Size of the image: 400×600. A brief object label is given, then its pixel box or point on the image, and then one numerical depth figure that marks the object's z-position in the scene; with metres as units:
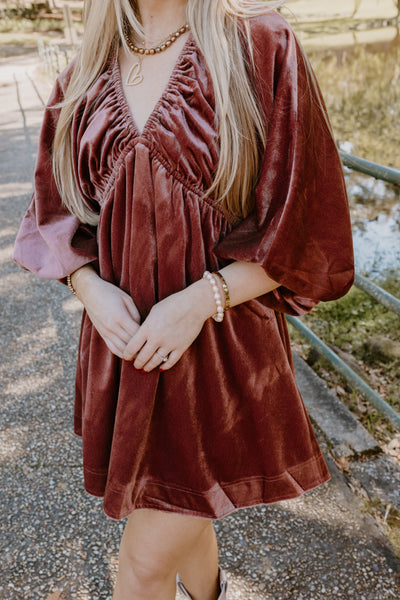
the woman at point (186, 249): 1.16
